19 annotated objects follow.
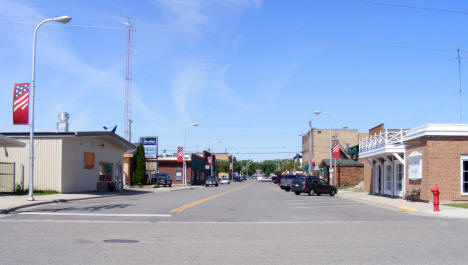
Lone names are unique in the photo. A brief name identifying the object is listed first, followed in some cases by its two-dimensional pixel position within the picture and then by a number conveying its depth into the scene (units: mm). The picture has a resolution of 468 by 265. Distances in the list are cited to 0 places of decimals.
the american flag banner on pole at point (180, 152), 60922
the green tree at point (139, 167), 53031
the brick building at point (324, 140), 88812
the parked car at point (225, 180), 95519
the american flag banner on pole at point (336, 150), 46103
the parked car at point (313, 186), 38938
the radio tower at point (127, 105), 77750
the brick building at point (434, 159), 26516
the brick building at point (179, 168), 78500
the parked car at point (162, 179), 59781
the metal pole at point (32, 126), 23406
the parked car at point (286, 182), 50112
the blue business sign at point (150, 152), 74812
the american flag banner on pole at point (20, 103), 22766
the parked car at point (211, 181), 72688
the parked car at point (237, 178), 142388
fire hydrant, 21225
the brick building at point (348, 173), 62188
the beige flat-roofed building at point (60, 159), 32031
